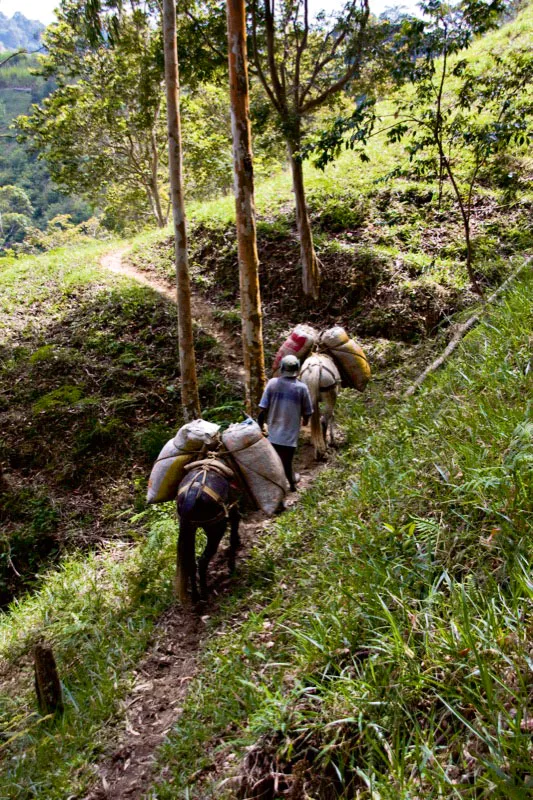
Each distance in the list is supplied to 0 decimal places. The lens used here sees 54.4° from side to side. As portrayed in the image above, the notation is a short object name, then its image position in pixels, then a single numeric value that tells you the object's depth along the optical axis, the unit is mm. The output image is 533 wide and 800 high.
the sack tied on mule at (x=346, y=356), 8375
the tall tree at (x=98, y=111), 16328
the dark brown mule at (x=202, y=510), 5016
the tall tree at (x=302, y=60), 10594
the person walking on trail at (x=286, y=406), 6816
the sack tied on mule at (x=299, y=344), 8312
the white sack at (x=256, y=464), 5453
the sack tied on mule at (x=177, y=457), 5480
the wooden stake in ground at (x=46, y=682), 4352
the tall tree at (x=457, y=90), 7191
